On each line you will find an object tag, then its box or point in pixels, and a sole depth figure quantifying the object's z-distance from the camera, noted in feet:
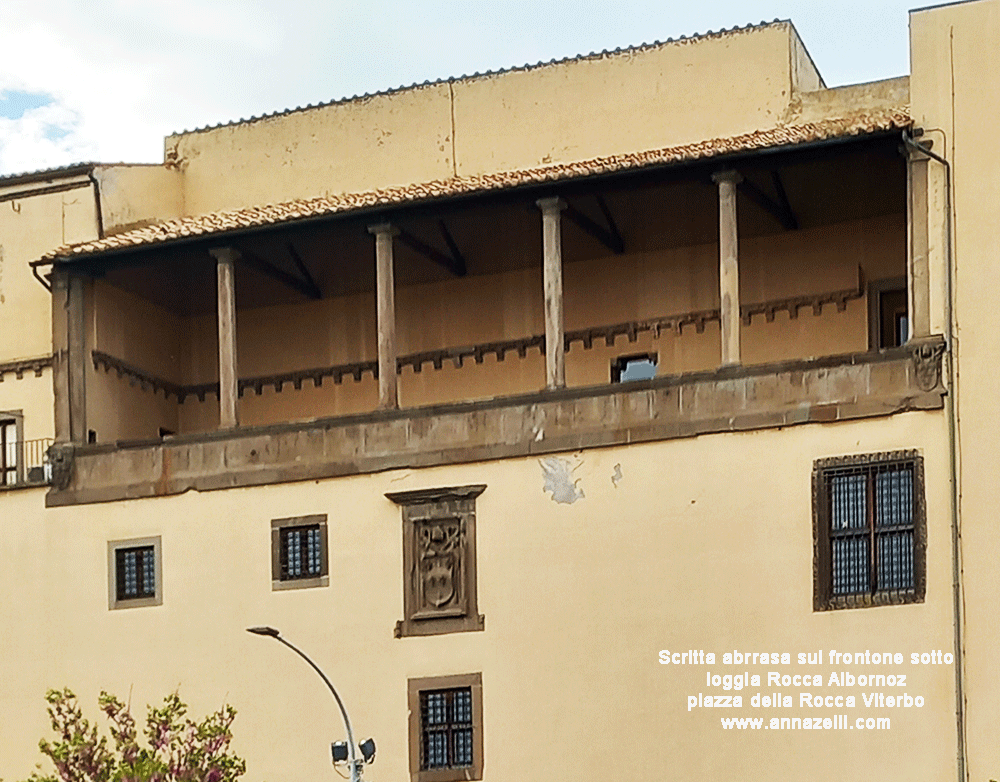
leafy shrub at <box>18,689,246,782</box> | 133.39
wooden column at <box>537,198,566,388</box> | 140.67
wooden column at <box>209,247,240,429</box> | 147.74
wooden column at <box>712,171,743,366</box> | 137.28
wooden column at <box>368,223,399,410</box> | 143.95
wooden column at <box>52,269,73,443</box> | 151.43
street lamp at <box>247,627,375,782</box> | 121.39
